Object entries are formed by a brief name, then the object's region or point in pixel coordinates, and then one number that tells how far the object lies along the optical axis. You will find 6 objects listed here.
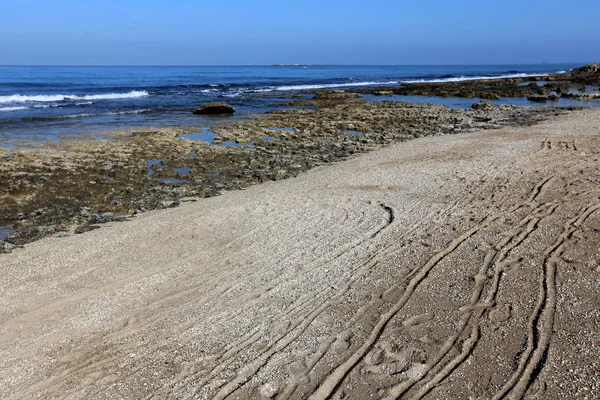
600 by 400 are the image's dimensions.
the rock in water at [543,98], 30.68
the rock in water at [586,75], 48.22
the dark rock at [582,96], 30.62
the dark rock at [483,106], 25.84
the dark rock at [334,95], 35.45
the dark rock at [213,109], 25.19
